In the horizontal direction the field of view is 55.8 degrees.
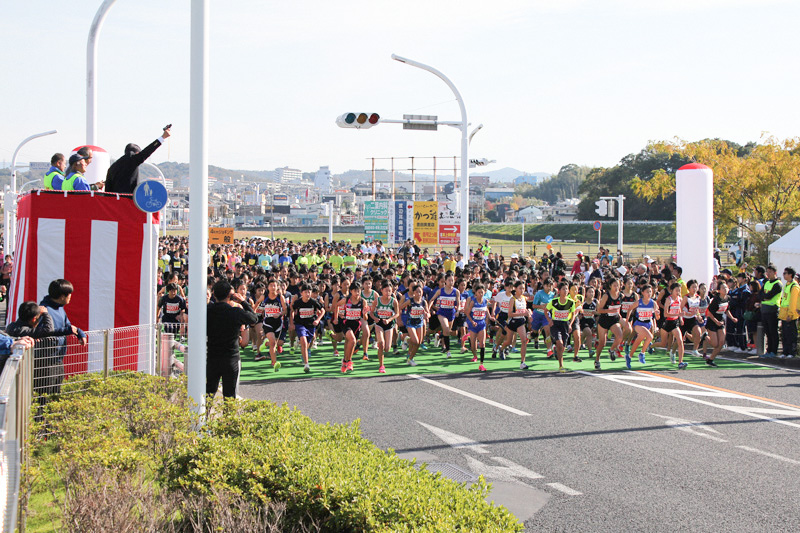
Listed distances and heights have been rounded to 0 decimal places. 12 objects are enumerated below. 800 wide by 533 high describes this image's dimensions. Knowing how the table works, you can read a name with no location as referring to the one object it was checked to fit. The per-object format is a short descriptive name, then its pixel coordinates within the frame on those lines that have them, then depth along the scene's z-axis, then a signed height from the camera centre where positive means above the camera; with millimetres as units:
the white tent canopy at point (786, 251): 22297 +979
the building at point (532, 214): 126788 +12457
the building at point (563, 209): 148588 +15770
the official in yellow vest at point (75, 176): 9398 +1279
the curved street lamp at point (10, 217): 33438 +2808
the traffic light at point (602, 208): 37694 +3747
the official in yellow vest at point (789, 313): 15086 -599
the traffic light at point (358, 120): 19375 +4154
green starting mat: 14219 -1652
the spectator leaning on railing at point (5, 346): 6848 -620
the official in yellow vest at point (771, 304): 15484 -425
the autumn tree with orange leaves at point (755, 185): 32031 +4276
